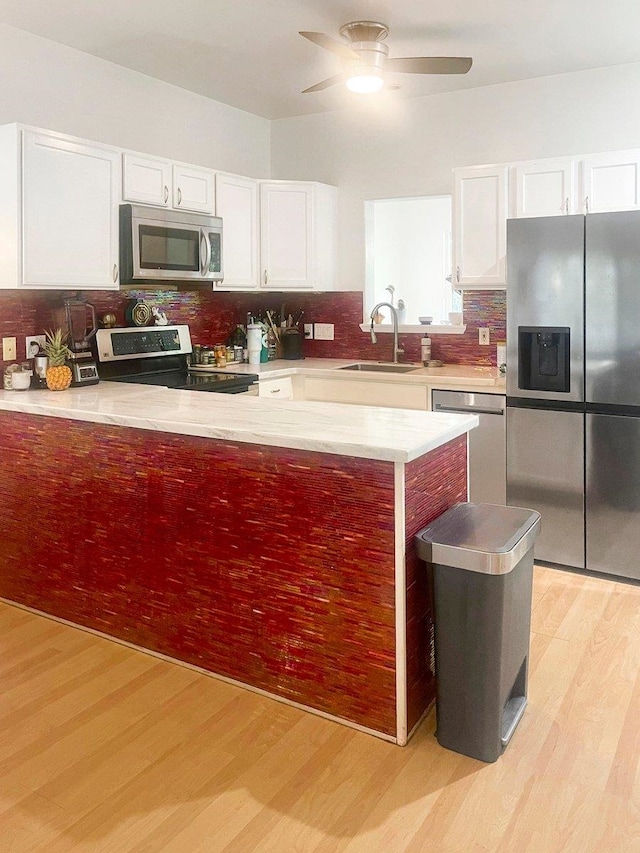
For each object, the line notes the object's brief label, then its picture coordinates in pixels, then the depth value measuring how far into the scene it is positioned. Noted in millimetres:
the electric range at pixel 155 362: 4039
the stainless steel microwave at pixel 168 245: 3748
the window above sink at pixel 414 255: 6801
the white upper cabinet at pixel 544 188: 3967
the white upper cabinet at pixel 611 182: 3838
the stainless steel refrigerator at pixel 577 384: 3383
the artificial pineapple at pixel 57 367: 3430
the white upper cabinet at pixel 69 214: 3279
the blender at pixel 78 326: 3803
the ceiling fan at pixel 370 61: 3178
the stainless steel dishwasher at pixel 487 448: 3945
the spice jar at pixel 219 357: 4723
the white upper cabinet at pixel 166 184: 3781
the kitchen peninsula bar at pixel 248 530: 2252
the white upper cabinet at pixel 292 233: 4832
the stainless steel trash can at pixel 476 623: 2088
